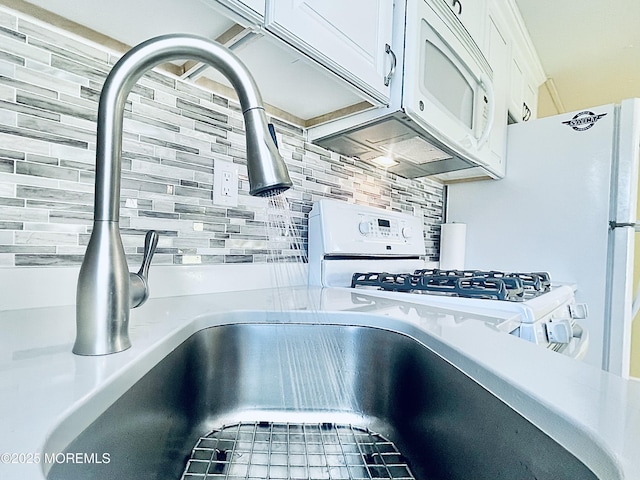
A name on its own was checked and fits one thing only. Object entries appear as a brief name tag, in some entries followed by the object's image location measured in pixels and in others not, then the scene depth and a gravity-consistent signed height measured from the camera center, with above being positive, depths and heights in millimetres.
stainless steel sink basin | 317 -241
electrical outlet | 881 +134
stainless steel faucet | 352 +61
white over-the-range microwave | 947 +431
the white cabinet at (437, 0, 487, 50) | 1164 +843
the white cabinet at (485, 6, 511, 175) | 1481 +796
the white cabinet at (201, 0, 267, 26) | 553 +377
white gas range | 690 -113
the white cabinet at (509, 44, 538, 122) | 1780 +885
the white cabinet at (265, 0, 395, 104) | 640 +442
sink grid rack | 485 -343
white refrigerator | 1380 +148
